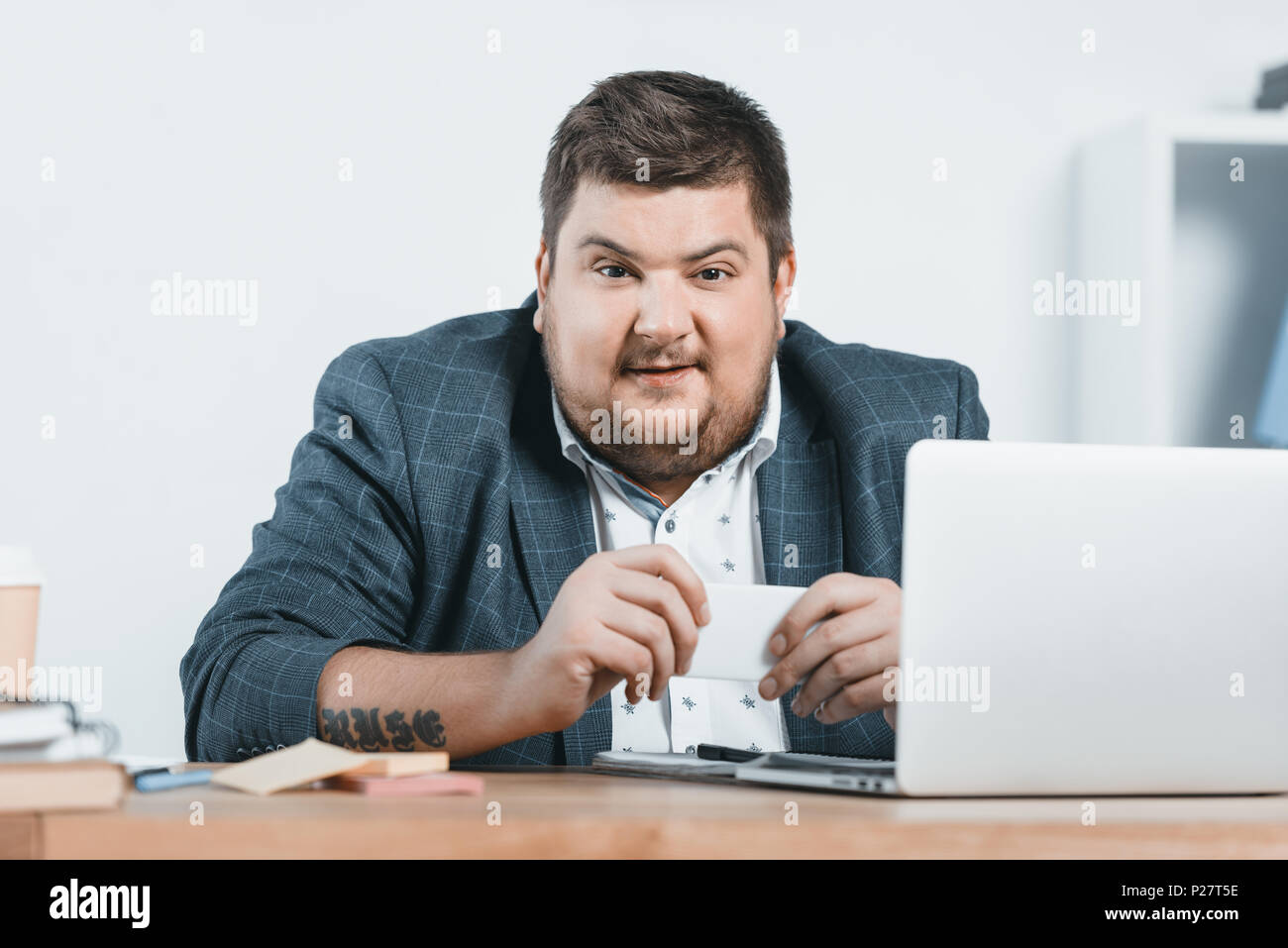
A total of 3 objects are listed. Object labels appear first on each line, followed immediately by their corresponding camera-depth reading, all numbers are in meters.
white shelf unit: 2.17
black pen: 1.17
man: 1.58
